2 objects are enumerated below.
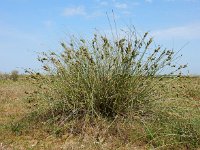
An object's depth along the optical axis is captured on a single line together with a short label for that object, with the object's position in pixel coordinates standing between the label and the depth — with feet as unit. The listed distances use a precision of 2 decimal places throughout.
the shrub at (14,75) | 31.15
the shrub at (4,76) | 33.09
